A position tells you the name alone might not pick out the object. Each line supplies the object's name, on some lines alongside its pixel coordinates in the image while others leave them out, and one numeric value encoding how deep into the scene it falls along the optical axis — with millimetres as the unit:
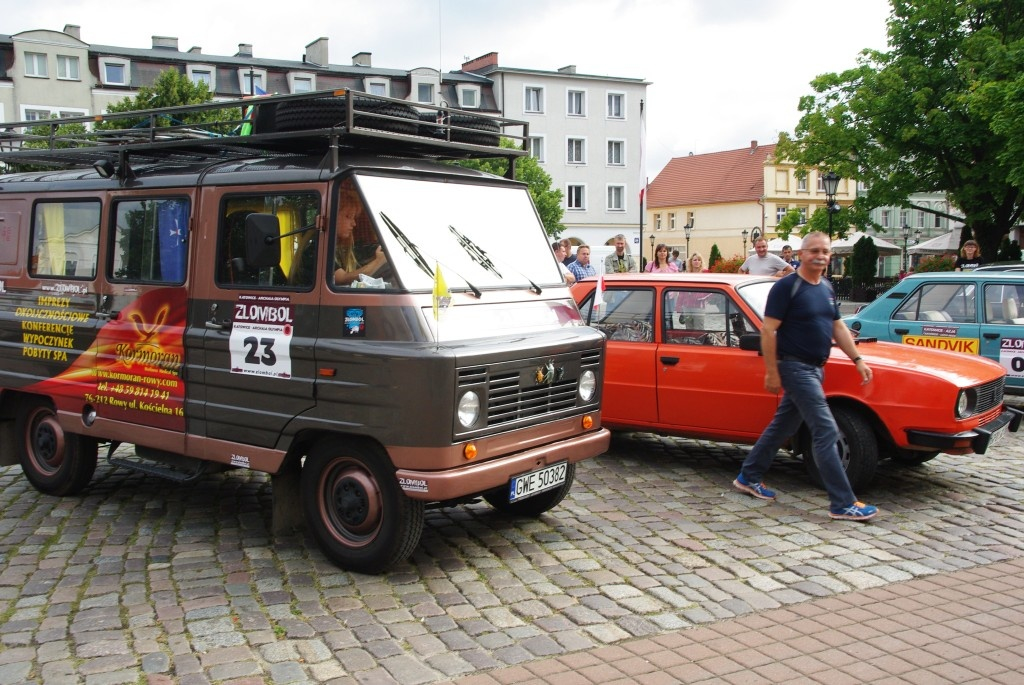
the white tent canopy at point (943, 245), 43281
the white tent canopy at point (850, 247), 49375
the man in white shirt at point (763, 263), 12547
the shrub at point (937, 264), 28500
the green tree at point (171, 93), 32438
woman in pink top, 14121
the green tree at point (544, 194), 52719
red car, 7176
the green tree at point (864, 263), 39906
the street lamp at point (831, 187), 27062
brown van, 5512
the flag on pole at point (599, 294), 8594
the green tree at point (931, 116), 31797
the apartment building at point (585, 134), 62719
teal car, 10633
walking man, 6875
